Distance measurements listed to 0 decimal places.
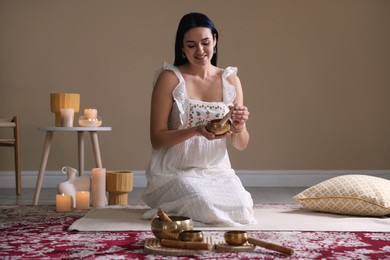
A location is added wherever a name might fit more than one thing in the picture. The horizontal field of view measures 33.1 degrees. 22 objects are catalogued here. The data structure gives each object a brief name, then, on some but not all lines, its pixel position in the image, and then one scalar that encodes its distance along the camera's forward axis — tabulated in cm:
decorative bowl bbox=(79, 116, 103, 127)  407
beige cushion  306
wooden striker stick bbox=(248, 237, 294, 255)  221
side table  394
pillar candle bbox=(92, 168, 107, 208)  358
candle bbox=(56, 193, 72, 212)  342
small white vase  361
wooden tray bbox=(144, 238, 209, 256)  220
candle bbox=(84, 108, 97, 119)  409
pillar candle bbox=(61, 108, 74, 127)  402
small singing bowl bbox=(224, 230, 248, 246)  226
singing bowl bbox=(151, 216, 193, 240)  229
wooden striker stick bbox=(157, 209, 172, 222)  234
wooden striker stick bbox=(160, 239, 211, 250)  220
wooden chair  475
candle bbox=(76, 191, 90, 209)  353
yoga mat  276
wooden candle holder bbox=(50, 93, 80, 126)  409
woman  286
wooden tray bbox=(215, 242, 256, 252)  225
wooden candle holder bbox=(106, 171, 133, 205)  365
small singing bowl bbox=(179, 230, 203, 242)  224
